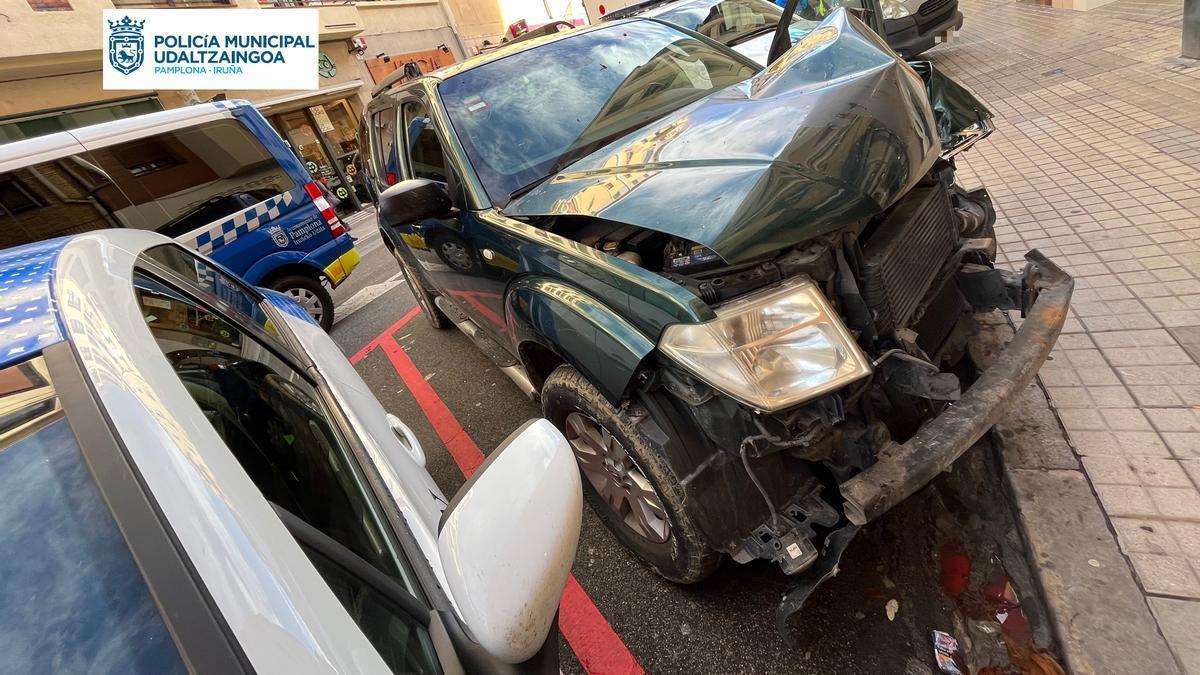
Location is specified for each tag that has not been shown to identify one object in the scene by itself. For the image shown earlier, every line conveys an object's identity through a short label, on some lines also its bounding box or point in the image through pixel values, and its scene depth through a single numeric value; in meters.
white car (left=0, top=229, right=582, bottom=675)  0.66
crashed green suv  1.43
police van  4.38
